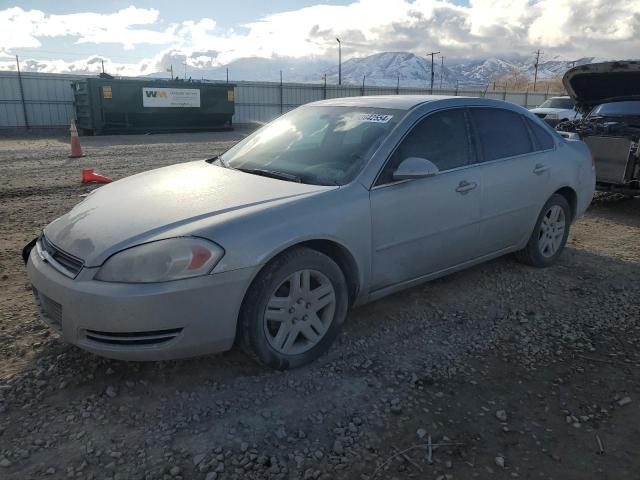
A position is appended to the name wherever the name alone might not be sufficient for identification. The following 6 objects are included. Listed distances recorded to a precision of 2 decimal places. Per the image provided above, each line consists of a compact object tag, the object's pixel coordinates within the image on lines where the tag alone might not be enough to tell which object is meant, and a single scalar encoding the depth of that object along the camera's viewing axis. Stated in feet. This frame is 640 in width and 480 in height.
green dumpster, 65.82
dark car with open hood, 23.09
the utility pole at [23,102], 74.69
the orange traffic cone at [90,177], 28.63
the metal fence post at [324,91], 104.71
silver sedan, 8.59
